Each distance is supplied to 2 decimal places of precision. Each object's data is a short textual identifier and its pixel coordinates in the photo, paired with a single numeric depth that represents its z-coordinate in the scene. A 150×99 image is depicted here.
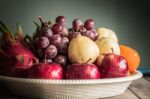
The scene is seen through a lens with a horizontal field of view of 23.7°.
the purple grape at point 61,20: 0.85
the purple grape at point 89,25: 0.87
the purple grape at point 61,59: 0.77
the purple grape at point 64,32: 0.82
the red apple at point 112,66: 0.74
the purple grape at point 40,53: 0.79
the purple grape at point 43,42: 0.78
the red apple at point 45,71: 0.70
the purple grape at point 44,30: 0.80
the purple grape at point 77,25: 0.85
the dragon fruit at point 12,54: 0.76
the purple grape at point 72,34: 0.81
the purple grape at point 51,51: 0.77
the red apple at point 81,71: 0.71
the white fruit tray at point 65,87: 0.69
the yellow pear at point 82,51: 0.75
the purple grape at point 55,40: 0.78
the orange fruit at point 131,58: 0.87
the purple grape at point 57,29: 0.81
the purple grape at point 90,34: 0.83
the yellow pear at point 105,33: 0.90
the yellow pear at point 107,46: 0.80
